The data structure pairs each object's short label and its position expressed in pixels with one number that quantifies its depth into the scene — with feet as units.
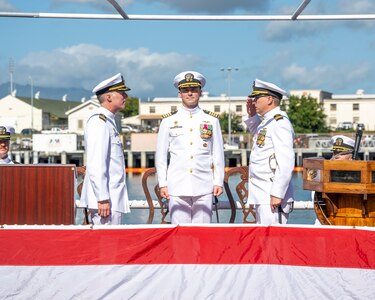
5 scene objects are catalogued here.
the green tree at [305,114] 299.17
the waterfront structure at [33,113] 344.49
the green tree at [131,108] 401.08
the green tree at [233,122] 302.66
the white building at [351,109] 339.16
